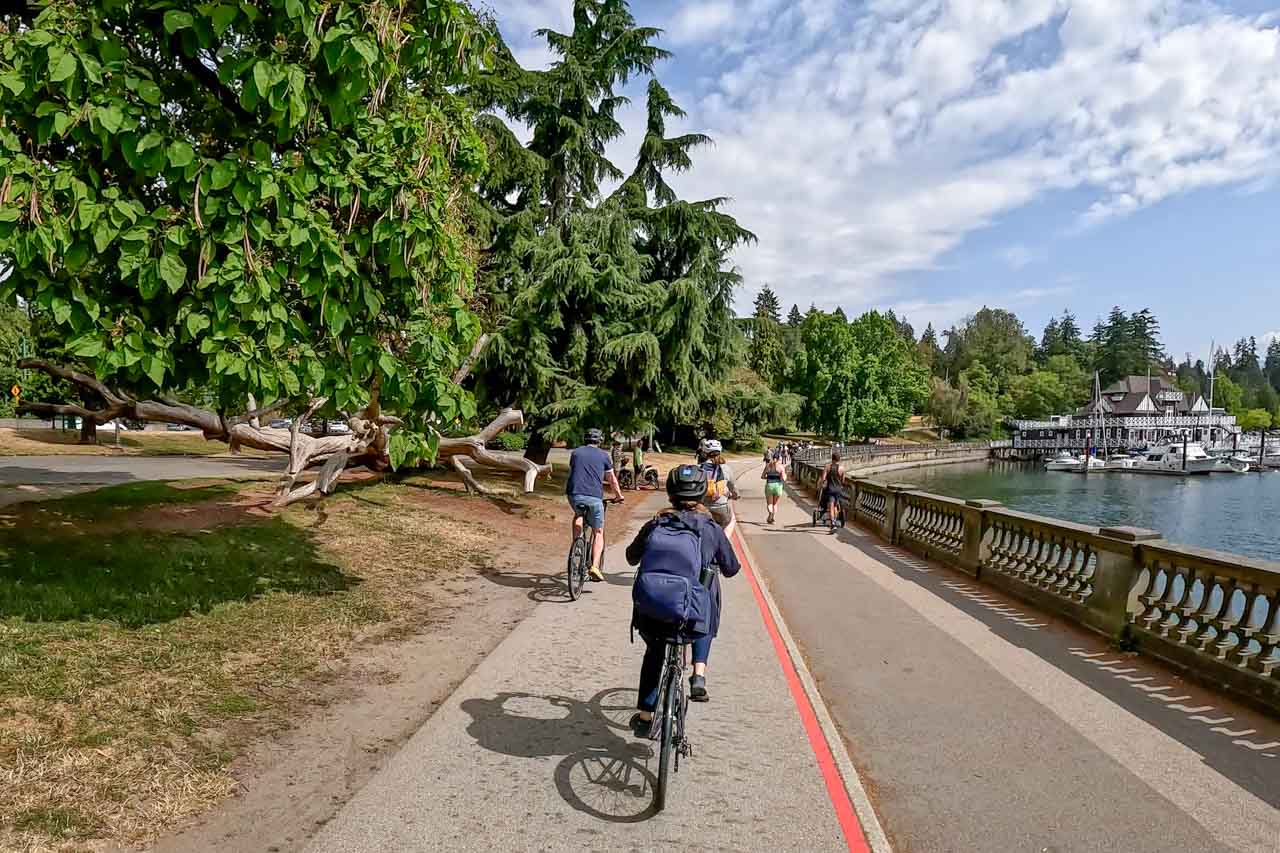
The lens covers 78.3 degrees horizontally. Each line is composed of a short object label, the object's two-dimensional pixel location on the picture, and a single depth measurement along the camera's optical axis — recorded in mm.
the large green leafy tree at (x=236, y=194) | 5012
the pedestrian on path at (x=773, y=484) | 19688
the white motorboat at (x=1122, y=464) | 92462
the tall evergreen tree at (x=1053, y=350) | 182250
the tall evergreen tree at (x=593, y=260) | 21062
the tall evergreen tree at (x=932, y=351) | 163200
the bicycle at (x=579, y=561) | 9375
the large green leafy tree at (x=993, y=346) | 146125
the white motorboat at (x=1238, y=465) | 89625
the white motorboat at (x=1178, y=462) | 85062
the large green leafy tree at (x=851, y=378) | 83500
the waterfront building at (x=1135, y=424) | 123562
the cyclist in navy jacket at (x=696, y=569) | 4512
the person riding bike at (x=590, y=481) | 9625
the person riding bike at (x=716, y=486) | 8750
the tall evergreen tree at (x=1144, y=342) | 157750
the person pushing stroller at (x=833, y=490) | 17922
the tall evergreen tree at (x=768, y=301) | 149462
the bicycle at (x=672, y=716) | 3965
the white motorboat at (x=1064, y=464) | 92625
